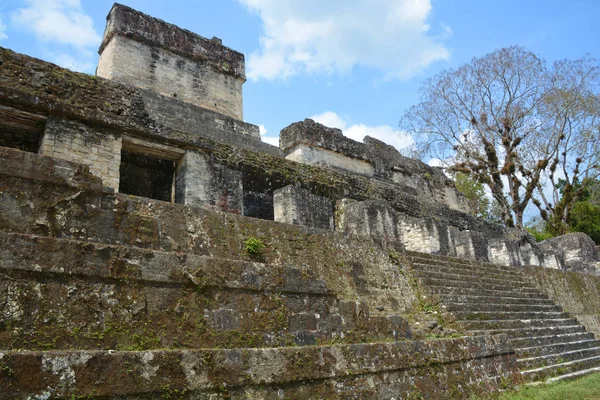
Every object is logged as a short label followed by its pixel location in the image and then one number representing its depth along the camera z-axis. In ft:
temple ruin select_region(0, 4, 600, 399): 9.34
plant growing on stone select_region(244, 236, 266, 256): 15.83
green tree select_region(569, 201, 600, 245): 72.59
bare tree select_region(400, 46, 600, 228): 65.98
